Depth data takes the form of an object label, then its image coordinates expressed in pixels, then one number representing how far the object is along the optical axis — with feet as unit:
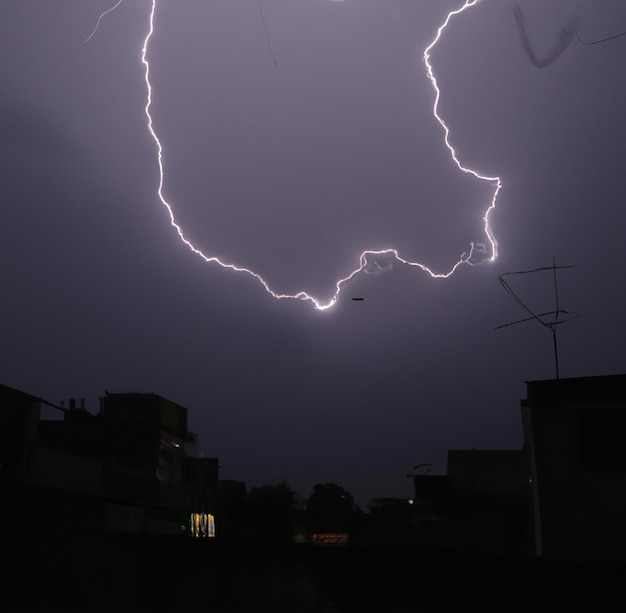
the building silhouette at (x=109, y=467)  38.32
